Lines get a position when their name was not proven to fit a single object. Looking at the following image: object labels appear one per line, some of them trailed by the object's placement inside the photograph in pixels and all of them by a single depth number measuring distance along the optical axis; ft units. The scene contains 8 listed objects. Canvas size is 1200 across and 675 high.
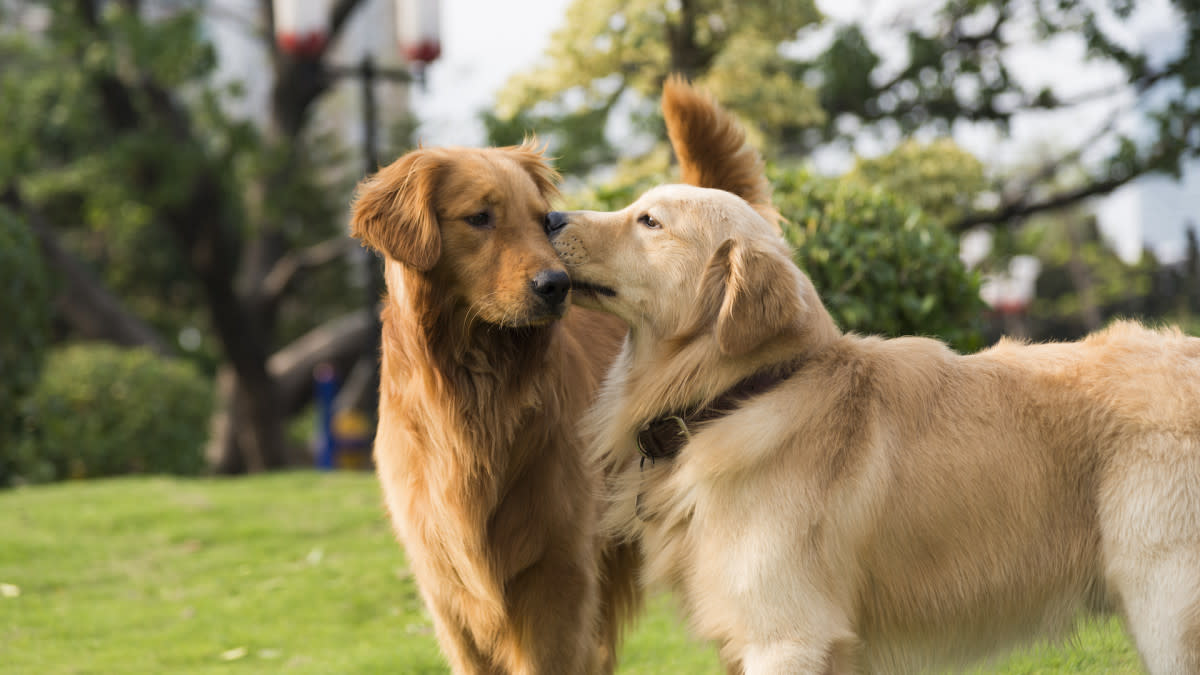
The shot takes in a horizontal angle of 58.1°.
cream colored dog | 10.38
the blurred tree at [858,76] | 35.88
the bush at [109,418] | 38.96
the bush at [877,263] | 19.52
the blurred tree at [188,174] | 48.24
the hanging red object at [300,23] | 40.24
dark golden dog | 12.39
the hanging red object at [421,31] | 40.60
